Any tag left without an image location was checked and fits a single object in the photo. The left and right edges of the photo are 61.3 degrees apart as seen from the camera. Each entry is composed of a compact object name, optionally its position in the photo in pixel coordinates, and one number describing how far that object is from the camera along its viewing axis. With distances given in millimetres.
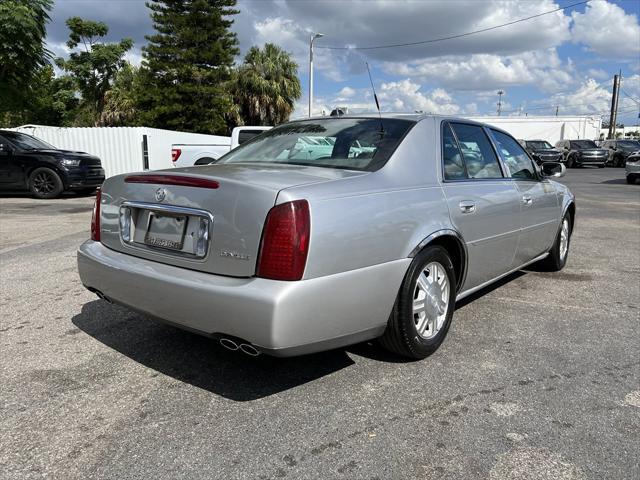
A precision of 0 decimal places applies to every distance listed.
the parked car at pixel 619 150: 32500
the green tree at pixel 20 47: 14766
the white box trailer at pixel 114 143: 18391
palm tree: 32750
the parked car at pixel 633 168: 19469
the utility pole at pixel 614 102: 50188
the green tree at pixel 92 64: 35094
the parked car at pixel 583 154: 31516
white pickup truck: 12578
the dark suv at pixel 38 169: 12938
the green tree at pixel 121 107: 31872
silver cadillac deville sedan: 2531
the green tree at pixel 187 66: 30078
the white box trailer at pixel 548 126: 53031
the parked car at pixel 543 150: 30209
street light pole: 26750
